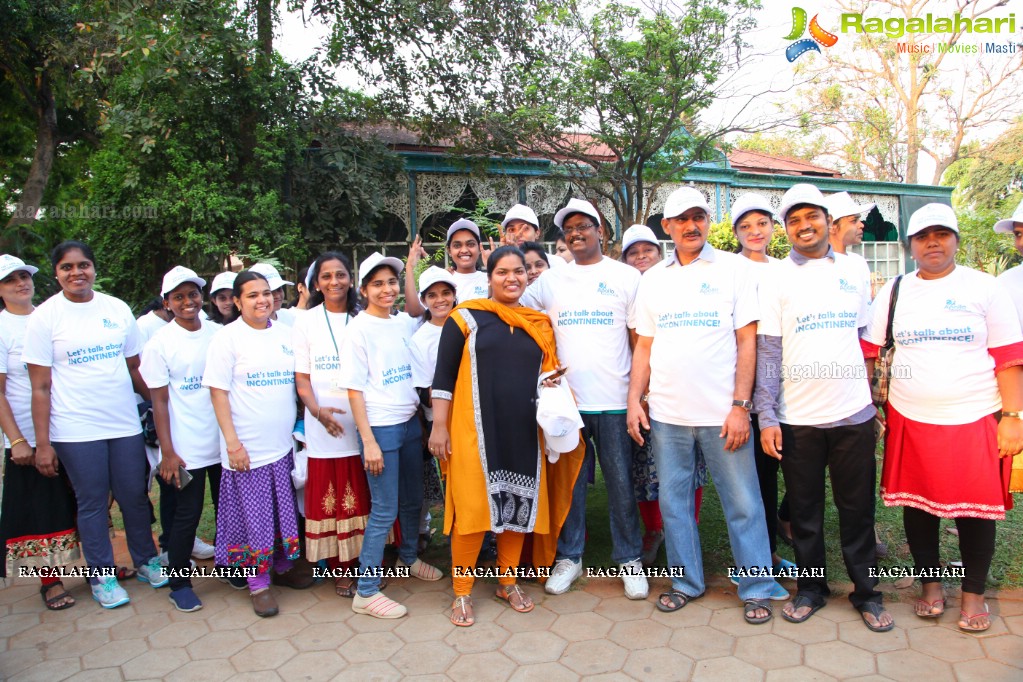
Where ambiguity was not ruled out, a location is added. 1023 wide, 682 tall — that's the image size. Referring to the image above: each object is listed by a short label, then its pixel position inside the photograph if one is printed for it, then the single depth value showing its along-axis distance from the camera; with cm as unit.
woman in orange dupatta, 332
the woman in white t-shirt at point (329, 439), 360
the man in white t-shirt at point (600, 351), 350
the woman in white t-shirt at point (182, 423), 361
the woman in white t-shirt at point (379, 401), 342
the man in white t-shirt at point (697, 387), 319
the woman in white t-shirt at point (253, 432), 350
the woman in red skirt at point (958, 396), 302
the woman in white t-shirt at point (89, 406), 353
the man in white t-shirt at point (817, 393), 312
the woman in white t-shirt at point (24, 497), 365
